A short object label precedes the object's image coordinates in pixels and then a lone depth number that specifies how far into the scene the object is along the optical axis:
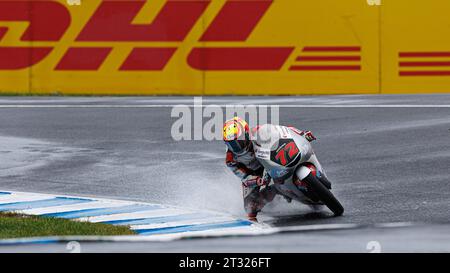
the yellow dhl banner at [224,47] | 21.41
